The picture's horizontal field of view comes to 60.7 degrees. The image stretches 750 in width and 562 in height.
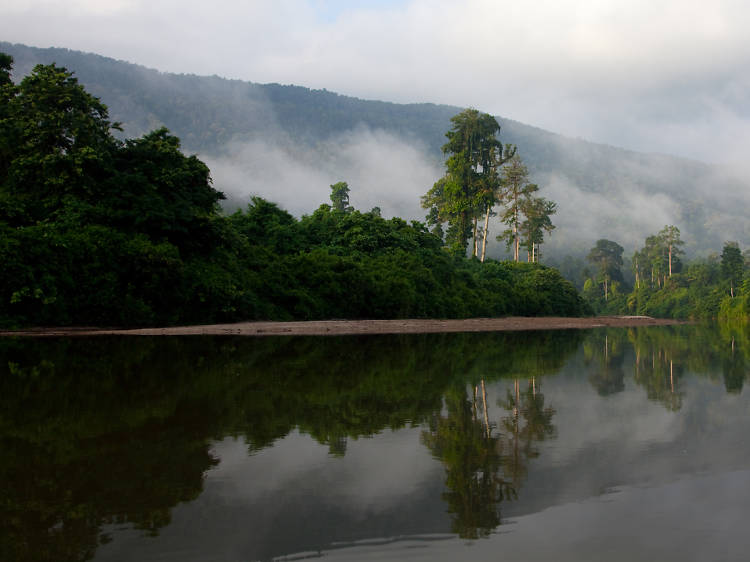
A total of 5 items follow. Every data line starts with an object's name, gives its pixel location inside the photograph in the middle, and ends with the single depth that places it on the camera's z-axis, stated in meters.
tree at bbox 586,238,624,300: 117.07
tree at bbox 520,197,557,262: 59.81
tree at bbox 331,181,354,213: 59.06
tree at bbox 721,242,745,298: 78.81
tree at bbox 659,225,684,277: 100.31
